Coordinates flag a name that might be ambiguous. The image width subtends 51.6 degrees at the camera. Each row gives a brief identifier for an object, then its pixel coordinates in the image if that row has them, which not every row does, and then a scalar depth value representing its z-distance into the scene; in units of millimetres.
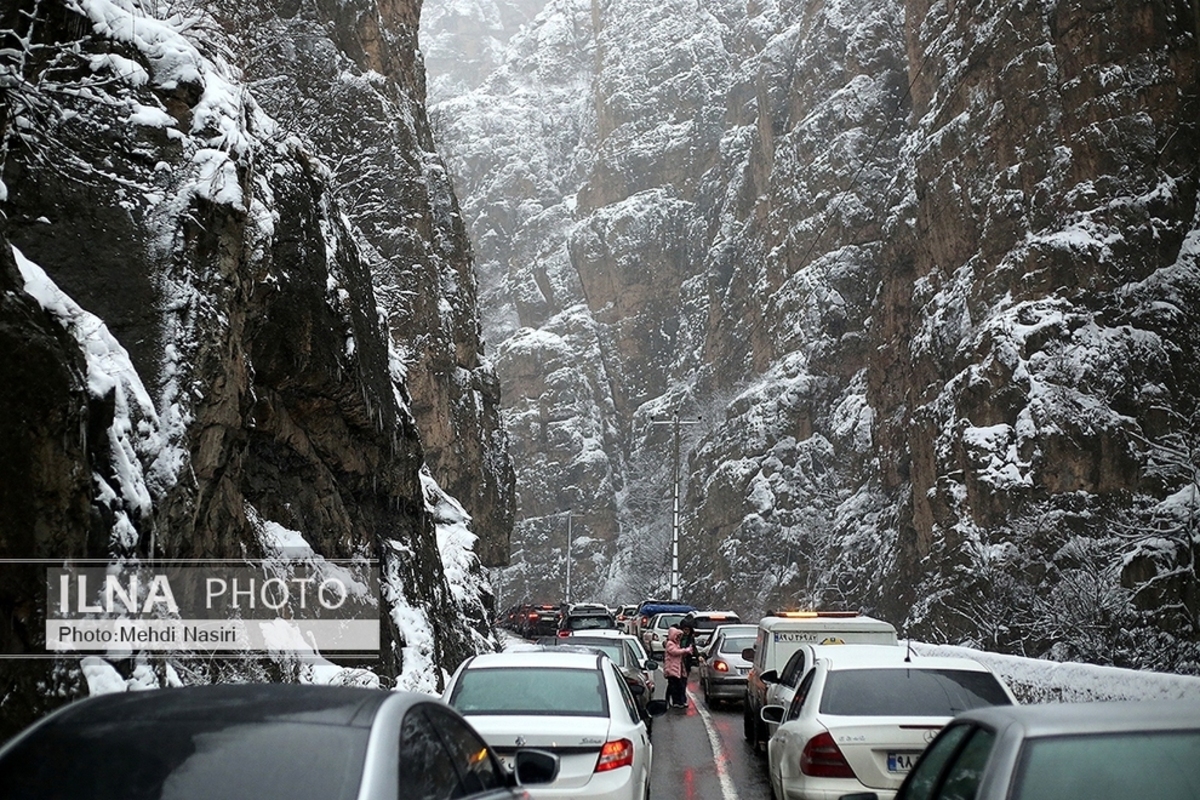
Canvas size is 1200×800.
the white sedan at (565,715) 8141
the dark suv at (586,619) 29625
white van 16141
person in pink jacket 20594
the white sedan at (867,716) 8422
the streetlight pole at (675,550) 48188
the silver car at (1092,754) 4277
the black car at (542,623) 47969
